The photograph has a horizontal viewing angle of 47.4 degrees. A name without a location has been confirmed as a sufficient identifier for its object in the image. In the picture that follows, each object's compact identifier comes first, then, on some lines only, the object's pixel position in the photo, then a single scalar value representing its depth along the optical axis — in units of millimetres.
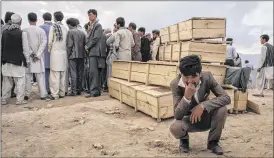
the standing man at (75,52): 8109
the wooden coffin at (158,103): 6051
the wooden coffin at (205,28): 7328
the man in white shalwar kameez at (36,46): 7664
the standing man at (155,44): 10259
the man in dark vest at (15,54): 7238
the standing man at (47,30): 8180
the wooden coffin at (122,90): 7106
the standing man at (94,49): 8008
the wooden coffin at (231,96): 7141
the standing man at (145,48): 10461
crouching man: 3912
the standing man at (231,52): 10881
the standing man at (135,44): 9336
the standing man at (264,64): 10234
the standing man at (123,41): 8523
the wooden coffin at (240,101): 7254
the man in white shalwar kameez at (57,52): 7934
